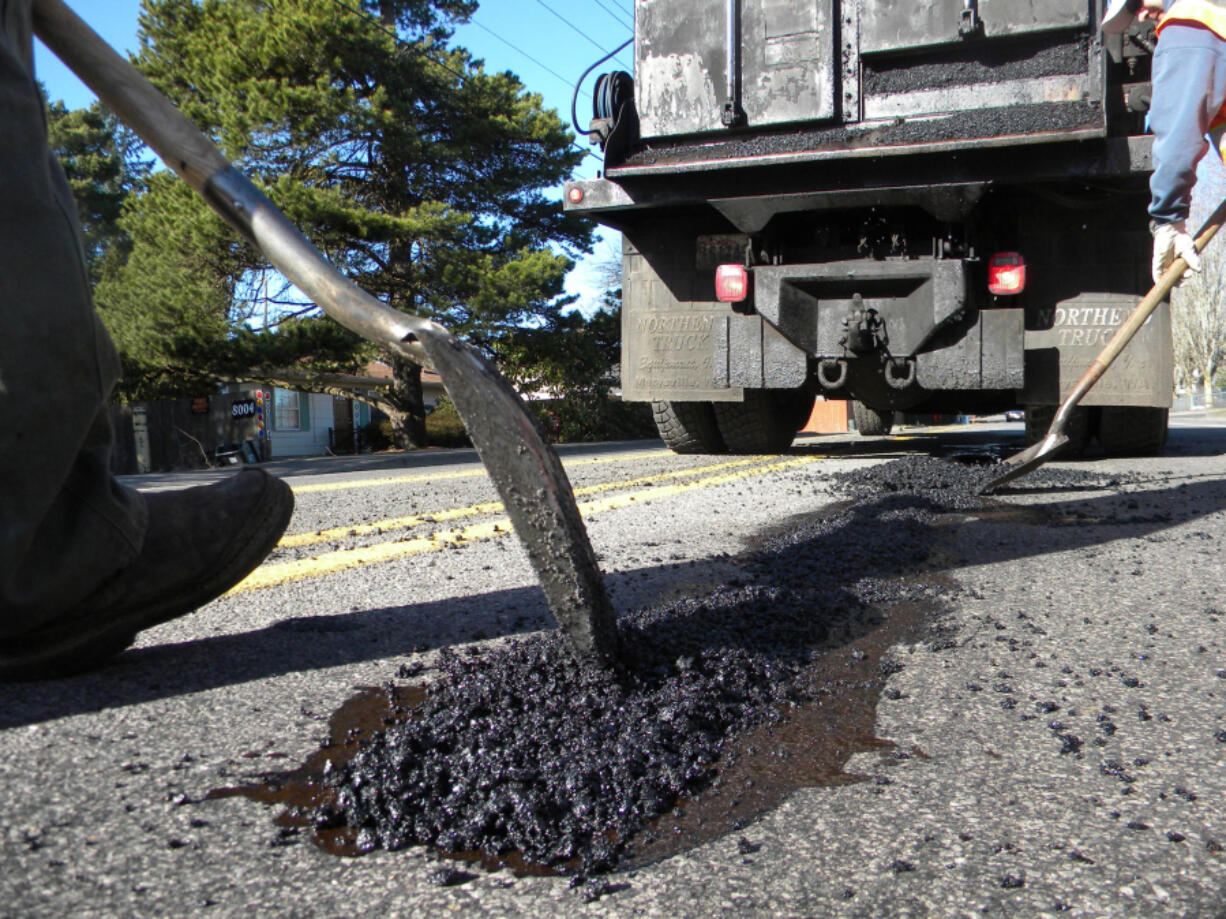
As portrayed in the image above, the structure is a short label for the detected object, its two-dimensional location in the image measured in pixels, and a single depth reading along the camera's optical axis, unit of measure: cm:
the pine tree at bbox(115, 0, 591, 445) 1638
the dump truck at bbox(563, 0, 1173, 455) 481
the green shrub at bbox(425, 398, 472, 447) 2444
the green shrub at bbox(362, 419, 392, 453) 2595
